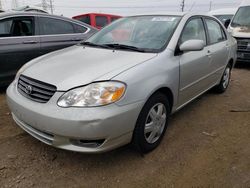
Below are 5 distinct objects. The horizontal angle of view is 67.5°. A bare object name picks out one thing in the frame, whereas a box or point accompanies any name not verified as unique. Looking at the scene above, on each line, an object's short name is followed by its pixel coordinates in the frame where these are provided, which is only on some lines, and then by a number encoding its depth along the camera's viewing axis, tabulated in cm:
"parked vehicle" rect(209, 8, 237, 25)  782
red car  689
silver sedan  166
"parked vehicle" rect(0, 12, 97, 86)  327
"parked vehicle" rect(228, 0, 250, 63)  539
